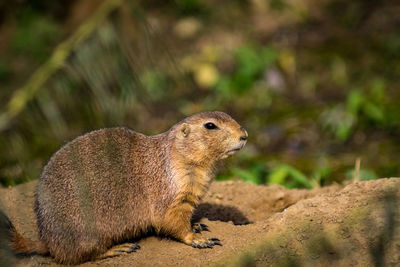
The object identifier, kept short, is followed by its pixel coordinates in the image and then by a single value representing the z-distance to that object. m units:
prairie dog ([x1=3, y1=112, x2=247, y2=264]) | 7.39
